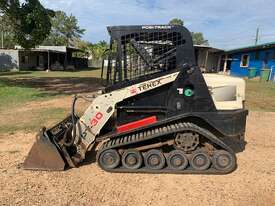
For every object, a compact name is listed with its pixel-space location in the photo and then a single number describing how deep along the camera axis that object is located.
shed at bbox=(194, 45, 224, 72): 26.32
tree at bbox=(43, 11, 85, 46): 58.41
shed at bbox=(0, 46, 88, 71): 24.07
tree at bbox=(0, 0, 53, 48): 11.07
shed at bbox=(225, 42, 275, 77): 18.50
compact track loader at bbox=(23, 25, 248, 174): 3.58
